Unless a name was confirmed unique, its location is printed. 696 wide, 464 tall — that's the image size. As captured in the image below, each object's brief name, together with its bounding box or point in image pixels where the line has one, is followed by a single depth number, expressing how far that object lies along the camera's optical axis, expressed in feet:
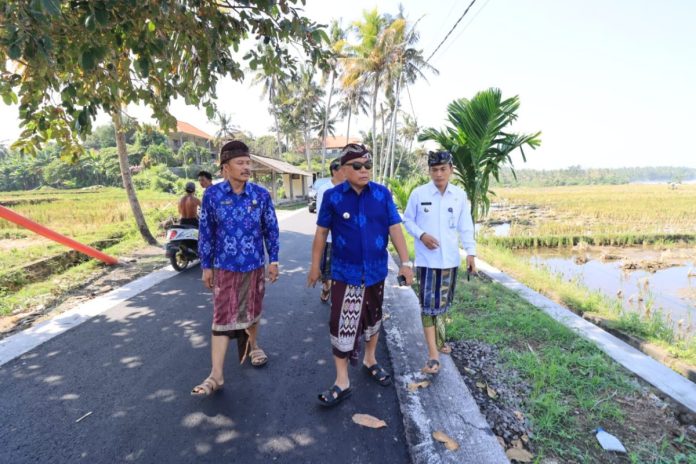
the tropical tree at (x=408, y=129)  132.77
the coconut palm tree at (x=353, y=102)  70.80
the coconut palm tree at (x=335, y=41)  66.64
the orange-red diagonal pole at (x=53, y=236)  15.16
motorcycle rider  20.89
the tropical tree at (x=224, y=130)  140.26
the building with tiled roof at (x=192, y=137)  156.48
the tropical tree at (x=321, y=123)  124.16
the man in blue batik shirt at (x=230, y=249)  8.63
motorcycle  20.15
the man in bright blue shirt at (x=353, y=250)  8.21
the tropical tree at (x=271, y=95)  102.17
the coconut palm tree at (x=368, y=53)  60.49
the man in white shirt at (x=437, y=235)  9.65
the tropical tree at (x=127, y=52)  7.39
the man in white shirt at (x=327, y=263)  13.09
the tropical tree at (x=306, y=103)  109.19
